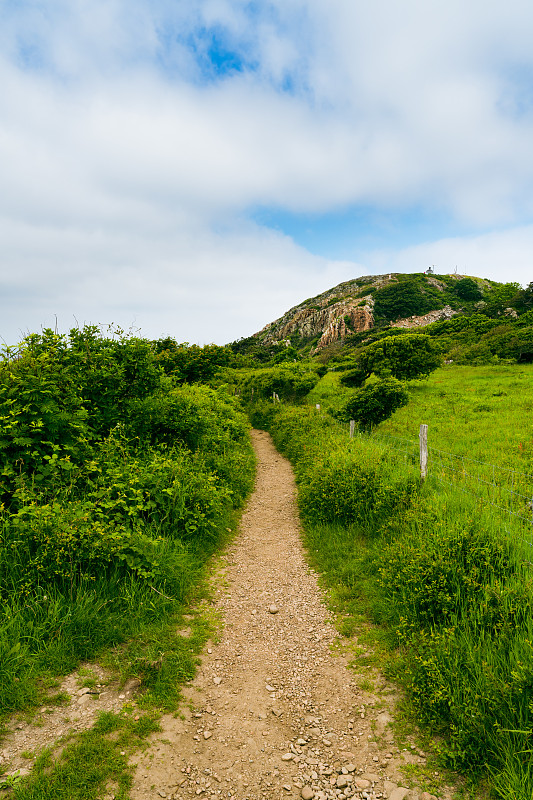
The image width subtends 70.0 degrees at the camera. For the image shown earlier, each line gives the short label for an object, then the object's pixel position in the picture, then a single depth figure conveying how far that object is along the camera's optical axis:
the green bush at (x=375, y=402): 16.11
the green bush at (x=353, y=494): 8.31
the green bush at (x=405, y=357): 31.05
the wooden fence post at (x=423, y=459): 8.84
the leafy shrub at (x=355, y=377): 34.33
